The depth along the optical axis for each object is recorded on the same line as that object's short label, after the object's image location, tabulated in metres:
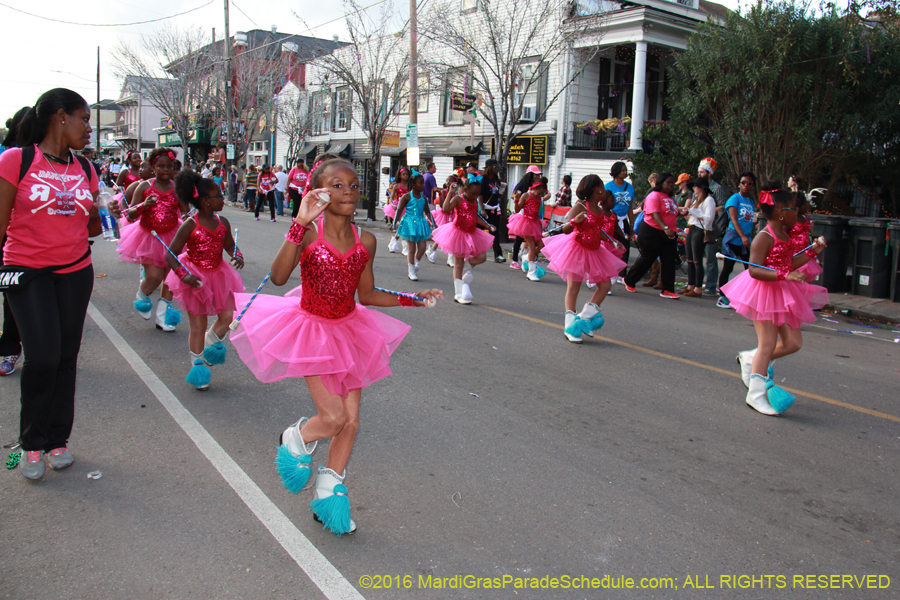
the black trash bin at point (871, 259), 10.93
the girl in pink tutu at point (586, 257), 7.62
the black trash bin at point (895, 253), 10.55
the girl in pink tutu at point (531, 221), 12.65
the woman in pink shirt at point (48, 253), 3.77
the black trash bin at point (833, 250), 11.45
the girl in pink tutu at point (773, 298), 5.45
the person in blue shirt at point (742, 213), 10.42
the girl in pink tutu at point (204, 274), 5.57
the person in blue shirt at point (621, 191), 11.46
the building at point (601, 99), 21.45
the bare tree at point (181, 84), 41.09
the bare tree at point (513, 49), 20.28
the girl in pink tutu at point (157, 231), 7.54
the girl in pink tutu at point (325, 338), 3.36
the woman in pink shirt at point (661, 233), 11.21
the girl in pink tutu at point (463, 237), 9.87
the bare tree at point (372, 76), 24.09
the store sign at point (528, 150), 24.69
